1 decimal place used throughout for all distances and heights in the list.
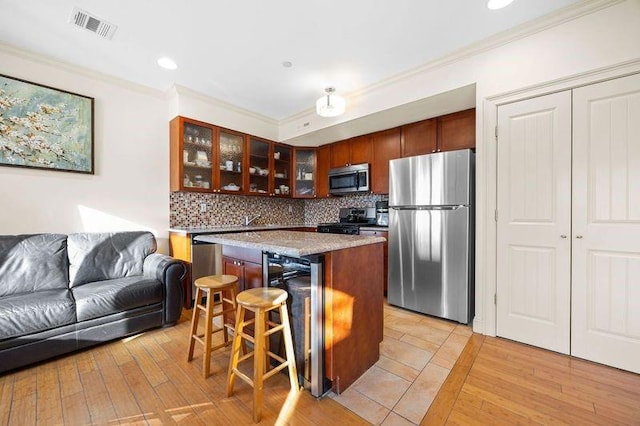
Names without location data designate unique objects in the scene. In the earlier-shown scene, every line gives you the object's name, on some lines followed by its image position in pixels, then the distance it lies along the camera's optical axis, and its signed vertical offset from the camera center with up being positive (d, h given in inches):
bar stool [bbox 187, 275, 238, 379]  67.9 -25.8
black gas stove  143.3 -5.0
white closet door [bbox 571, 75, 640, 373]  70.3 -2.8
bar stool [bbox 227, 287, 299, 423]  54.1 -27.9
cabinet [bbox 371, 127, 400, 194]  139.6 +32.2
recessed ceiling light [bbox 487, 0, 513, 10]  72.8 +59.9
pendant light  106.7 +44.6
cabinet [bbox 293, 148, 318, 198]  178.1 +28.4
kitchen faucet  163.5 -4.8
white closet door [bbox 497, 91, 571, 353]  79.6 -2.5
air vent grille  78.3 +60.1
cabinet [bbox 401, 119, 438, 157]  124.8 +37.8
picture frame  92.0 +32.4
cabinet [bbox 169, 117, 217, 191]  127.2 +29.5
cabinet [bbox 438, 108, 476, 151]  113.0 +37.6
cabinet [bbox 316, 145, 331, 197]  171.0 +29.1
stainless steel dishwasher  116.9 -22.1
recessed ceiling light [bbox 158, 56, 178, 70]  102.5 +60.9
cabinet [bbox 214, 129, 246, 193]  141.1 +29.2
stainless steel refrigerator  98.3 -8.6
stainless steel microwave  148.9 +20.4
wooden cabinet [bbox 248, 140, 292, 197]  158.7 +28.8
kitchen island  59.6 -22.3
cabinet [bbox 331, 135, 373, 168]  151.2 +37.8
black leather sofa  71.4 -26.0
